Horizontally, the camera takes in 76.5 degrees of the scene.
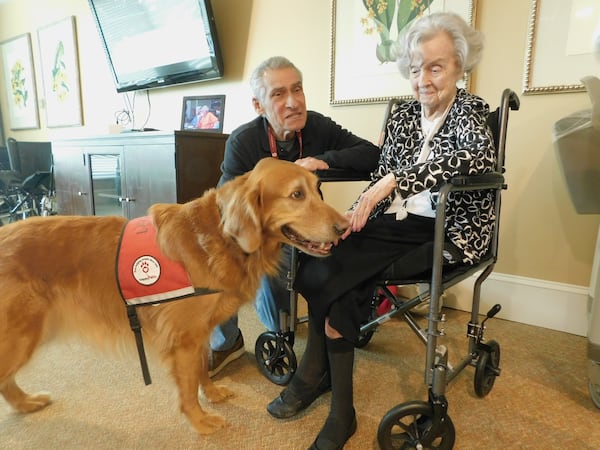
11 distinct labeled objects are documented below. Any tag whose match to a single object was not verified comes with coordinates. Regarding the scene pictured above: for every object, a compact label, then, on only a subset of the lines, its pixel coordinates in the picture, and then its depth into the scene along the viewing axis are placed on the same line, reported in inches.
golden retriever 43.6
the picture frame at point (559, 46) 66.7
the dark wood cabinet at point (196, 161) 91.2
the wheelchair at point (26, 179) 164.7
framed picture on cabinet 119.6
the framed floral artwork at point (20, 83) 190.4
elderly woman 43.9
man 61.2
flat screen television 111.4
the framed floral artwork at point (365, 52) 85.8
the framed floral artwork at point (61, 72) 166.7
